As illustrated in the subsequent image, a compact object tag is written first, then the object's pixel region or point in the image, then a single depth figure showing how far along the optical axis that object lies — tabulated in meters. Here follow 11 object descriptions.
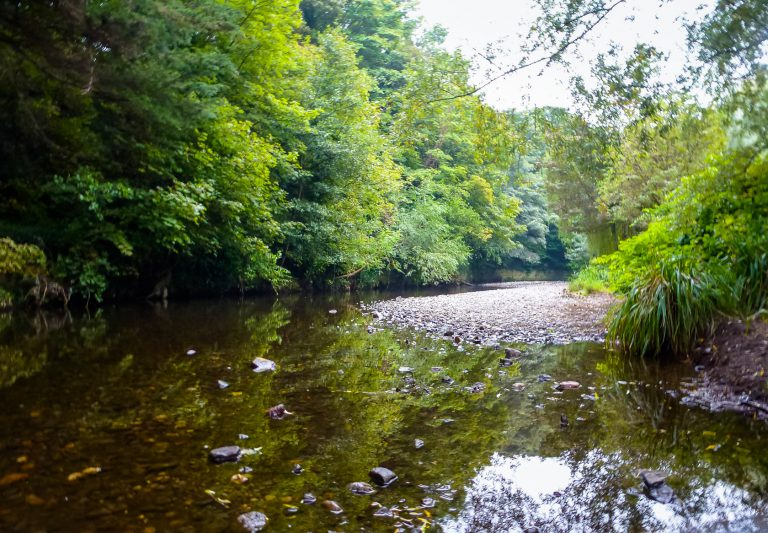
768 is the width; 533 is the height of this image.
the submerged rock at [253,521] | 2.03
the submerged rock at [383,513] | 2.15
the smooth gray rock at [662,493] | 2.30
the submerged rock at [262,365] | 4.96
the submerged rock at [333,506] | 2.19
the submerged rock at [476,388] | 4.27
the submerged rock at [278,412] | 3.47
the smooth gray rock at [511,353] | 5.80
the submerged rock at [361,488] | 2.38
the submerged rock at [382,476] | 2.48
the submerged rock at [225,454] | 2.66
